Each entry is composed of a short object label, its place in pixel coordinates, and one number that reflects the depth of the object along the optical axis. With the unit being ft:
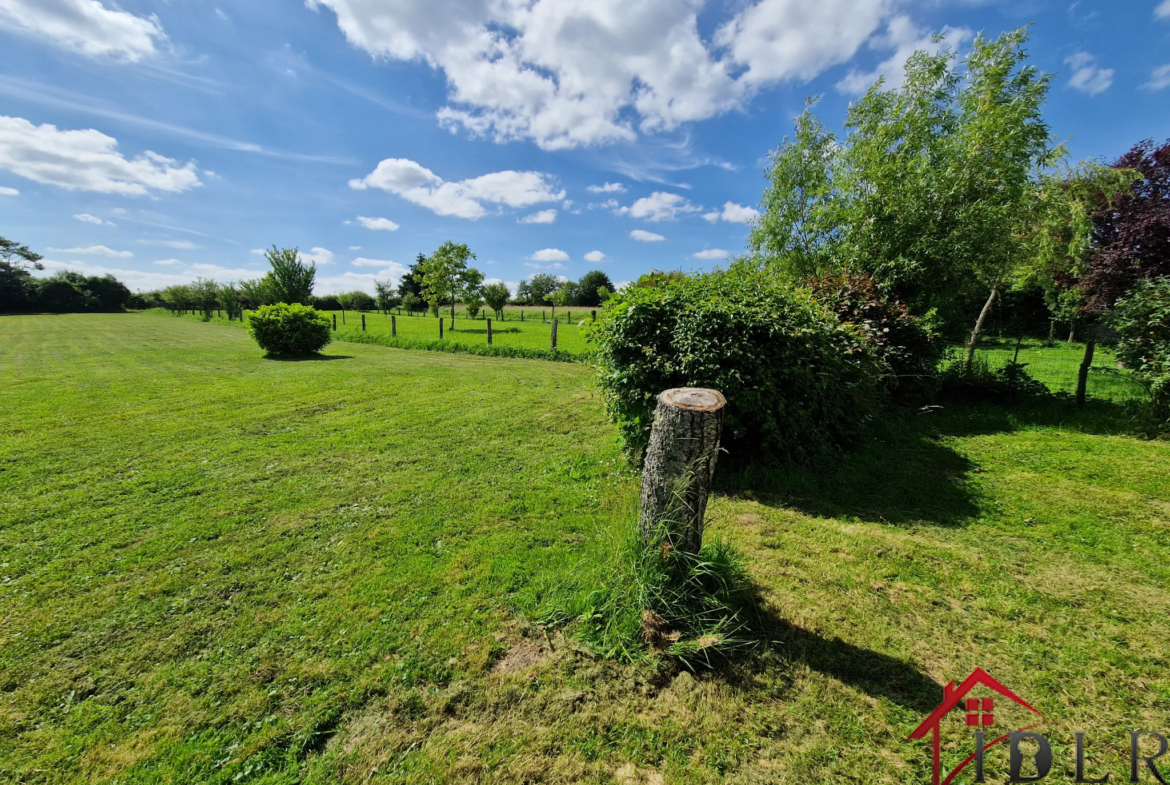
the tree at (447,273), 108.78
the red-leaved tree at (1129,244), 21.17
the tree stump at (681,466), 8.39
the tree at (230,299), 147.95
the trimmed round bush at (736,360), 15.07
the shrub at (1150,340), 18.54
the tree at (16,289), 161.79
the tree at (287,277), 112.78
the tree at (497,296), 135.90
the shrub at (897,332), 23.82
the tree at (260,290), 117.19
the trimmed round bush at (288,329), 48.14
